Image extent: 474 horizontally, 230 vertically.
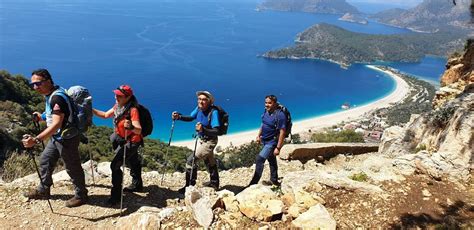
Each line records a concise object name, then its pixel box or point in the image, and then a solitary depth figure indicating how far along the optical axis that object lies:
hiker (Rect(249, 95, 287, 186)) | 5.81
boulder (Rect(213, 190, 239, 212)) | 4.38
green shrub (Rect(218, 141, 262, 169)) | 27.41
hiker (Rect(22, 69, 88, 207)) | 4.32
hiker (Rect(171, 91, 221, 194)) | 5.27
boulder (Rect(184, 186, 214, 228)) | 4.19
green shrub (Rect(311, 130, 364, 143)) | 25.12
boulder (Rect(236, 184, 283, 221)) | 4.20
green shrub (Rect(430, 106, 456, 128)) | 7.11
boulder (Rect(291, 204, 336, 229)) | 3.87
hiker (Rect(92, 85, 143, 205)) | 4.73
